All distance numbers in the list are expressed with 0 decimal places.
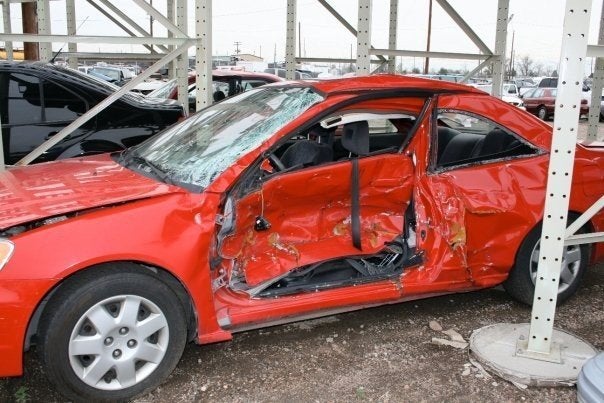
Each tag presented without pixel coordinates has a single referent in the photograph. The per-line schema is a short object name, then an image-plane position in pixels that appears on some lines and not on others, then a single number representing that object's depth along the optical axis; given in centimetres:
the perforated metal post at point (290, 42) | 748
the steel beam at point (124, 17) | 768
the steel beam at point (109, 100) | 436
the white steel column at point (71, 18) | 915
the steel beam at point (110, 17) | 872
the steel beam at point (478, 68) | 694
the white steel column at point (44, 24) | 751
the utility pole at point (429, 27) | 3098
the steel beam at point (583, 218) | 306
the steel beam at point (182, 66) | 659
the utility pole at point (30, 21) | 1001
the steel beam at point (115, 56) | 787
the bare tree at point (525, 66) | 7818
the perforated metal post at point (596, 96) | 642
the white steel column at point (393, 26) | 838
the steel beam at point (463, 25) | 666
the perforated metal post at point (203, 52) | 439
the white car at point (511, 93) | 2334
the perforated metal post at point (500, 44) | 651
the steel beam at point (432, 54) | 608
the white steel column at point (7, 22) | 1118
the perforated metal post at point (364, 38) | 528
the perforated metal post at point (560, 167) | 273
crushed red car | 259
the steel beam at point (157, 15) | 450
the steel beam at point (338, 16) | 792
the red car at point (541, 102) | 2264
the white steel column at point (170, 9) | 1025
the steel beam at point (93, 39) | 416
